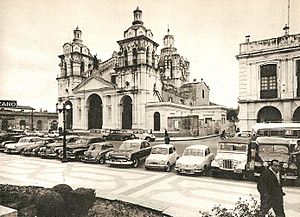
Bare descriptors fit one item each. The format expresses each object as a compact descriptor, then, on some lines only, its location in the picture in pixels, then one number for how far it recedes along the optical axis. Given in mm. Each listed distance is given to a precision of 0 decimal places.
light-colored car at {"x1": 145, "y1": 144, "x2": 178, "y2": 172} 9055
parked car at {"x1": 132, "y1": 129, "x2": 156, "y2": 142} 18922
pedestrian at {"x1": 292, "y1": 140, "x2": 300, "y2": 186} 6703
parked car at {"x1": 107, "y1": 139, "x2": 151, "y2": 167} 9625
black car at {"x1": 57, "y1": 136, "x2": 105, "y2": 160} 11211
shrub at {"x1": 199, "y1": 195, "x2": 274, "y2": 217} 3765
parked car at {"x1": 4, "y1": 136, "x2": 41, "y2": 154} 13797
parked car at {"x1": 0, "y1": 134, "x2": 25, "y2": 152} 15305
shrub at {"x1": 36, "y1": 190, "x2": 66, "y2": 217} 3848
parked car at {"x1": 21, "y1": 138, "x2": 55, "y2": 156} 13008
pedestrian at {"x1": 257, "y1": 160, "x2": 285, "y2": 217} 4094
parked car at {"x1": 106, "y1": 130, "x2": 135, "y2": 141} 18891
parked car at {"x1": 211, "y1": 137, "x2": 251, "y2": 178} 7539
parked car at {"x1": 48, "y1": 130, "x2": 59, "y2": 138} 20344
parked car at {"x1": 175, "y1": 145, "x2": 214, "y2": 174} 8148
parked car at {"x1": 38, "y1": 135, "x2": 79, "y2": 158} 11945
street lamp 10406
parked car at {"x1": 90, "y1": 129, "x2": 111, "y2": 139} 22917
